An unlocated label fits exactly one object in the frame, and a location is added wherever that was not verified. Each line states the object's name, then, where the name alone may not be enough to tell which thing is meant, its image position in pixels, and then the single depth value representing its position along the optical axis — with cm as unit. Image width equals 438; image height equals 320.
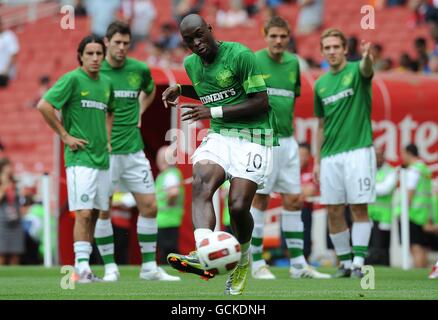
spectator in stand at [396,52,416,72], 2027
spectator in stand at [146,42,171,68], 2402
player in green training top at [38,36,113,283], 1166
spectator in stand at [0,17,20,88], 2739
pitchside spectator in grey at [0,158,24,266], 1788
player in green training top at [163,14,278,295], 896
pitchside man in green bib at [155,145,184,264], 1650
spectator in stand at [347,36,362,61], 1871
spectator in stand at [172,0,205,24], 2820
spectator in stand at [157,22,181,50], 2573
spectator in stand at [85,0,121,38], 2703
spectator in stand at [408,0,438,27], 2302
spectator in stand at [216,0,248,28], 2754
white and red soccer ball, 841
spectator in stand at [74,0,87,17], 2986
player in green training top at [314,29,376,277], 1252
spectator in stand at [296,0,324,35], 2552
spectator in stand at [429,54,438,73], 2029
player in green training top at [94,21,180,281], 1250
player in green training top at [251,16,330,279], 1252
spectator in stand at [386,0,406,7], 2566
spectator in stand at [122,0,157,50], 2838
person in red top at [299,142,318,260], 1625
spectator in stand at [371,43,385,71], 1983
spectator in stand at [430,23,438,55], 2110
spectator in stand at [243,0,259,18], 2791
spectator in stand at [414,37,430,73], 2067
